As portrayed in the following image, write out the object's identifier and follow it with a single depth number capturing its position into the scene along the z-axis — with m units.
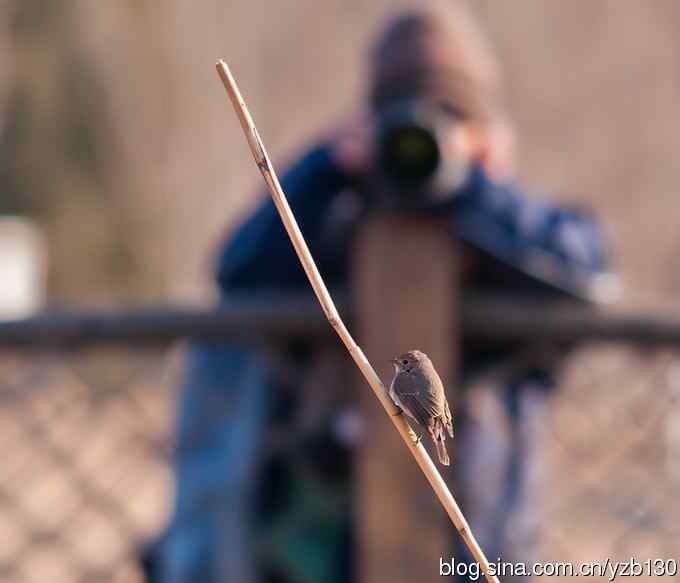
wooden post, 17.93
